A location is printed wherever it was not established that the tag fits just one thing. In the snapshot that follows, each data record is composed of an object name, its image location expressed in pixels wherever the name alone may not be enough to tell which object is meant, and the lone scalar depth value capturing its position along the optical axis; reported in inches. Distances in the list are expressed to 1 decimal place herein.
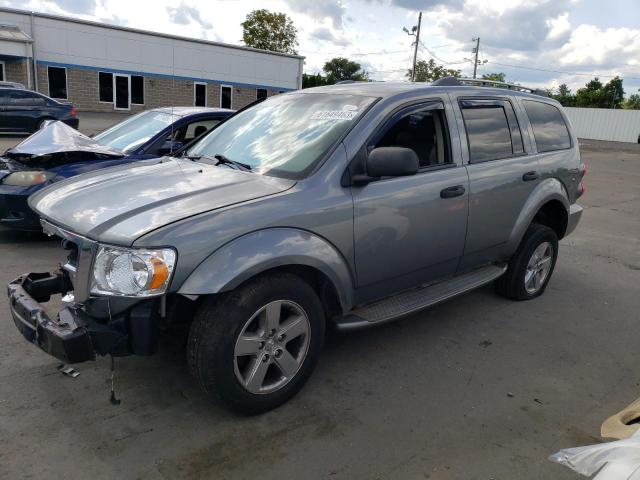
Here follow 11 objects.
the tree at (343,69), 2575.5
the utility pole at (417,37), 1871.6
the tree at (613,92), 2271.2
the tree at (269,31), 2149.4
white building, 1041.5
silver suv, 106.0
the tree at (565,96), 2326.0
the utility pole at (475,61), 2455.7
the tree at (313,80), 1863.4
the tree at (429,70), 2260.1
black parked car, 629.6
